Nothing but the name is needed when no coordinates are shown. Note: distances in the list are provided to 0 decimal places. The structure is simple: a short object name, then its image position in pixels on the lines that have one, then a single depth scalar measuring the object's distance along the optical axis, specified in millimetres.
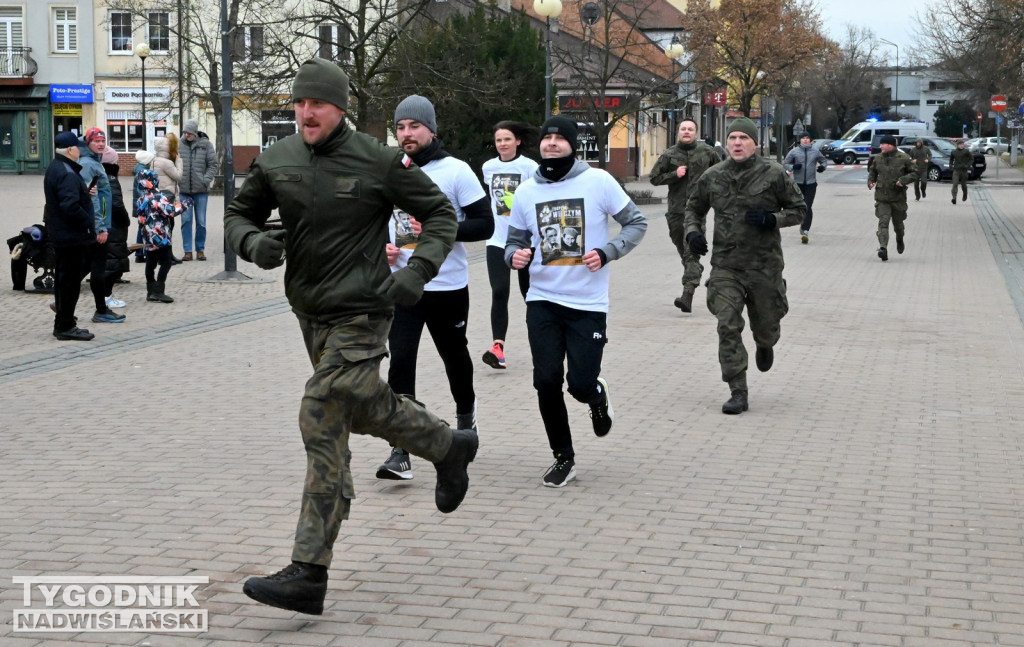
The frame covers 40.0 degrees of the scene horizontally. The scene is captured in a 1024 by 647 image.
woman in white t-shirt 9859
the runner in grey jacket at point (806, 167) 23297
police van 64312
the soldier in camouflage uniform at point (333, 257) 4570
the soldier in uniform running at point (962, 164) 35625
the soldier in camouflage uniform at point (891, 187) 19672
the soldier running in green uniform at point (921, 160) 34969
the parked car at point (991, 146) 85638
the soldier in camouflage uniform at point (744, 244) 8453
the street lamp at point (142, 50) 44531
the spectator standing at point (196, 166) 18859
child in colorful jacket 14422
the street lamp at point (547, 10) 24281
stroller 15281
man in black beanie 6461
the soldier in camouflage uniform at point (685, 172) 13453
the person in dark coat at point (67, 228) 11641
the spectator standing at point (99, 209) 12711
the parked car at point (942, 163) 48469
